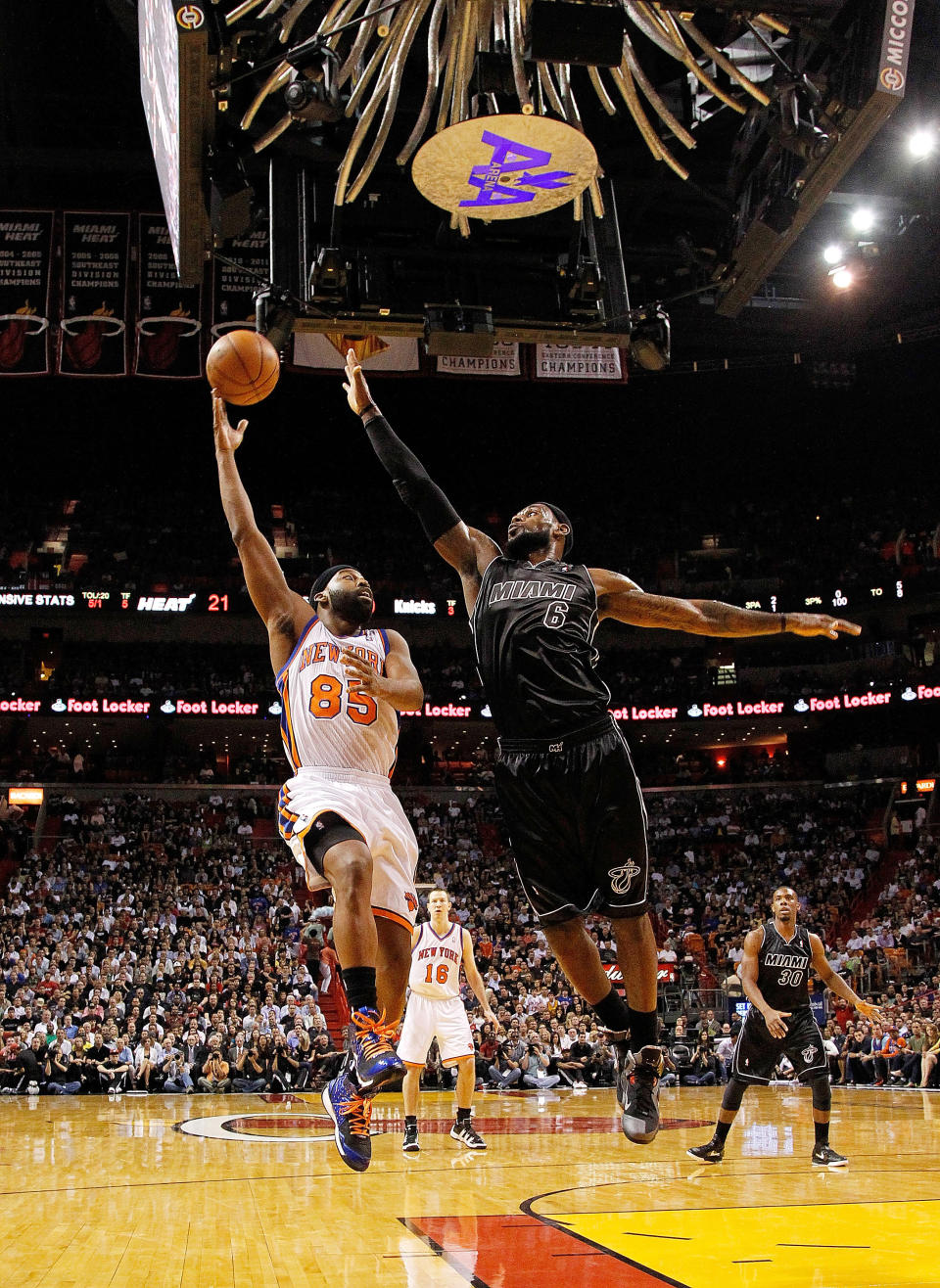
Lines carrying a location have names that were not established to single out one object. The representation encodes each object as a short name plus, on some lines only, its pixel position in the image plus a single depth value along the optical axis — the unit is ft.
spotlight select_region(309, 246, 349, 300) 34.09
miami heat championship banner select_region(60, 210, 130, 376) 59.41
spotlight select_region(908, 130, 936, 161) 45.62
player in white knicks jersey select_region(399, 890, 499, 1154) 34.78
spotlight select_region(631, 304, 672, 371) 37.68
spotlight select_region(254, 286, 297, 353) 33.68
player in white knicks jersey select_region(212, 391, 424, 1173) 14.71
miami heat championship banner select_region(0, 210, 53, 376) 59.72
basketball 18.61
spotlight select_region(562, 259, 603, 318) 35.58
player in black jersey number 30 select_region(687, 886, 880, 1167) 31.45
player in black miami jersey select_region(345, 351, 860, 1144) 15.21
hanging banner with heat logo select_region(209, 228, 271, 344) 58.59
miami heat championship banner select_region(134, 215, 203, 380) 60.49
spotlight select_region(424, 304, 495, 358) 34.88
